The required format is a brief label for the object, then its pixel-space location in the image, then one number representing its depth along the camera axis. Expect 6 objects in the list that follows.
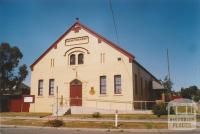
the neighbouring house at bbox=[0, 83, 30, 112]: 32.97
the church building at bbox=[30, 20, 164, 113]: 27.80
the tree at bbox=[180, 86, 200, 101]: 82.36
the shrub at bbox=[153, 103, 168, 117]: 22.27
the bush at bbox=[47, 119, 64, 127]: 17.66
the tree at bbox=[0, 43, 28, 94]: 41.91
